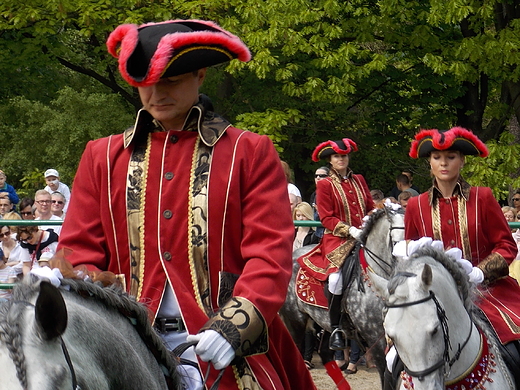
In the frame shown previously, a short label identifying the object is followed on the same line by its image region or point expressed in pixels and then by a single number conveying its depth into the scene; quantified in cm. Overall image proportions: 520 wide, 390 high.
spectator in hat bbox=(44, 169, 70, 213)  1195
